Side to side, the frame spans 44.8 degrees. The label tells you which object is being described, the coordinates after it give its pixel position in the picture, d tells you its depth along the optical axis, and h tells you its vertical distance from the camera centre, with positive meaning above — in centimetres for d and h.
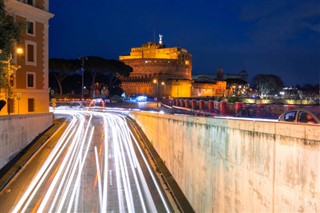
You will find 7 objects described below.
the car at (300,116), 1383 -83
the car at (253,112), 2511 -125
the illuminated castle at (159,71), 13438 +889
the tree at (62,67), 8075 +519
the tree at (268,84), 15175 +420
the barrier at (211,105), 3368 -106
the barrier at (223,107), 2971 -111
